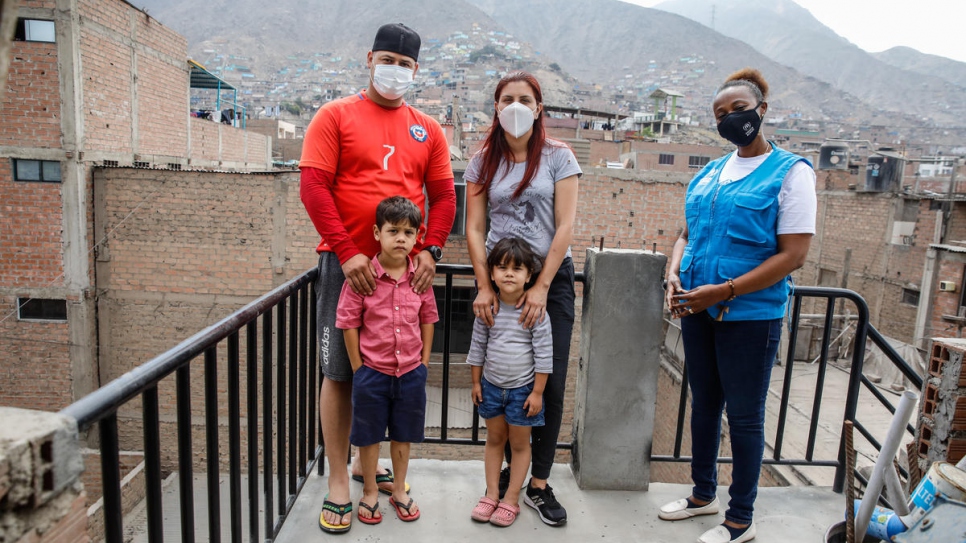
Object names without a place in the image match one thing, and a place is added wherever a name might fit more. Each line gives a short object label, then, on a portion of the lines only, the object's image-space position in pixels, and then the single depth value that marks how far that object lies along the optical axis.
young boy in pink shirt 2.41
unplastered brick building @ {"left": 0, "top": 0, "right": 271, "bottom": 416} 11.48
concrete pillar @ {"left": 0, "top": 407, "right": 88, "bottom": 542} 0.94
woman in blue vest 2.34
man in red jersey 2.42
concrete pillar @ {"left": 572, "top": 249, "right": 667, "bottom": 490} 2.89
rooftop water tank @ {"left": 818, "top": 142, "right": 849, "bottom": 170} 26.50
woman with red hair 2.57
